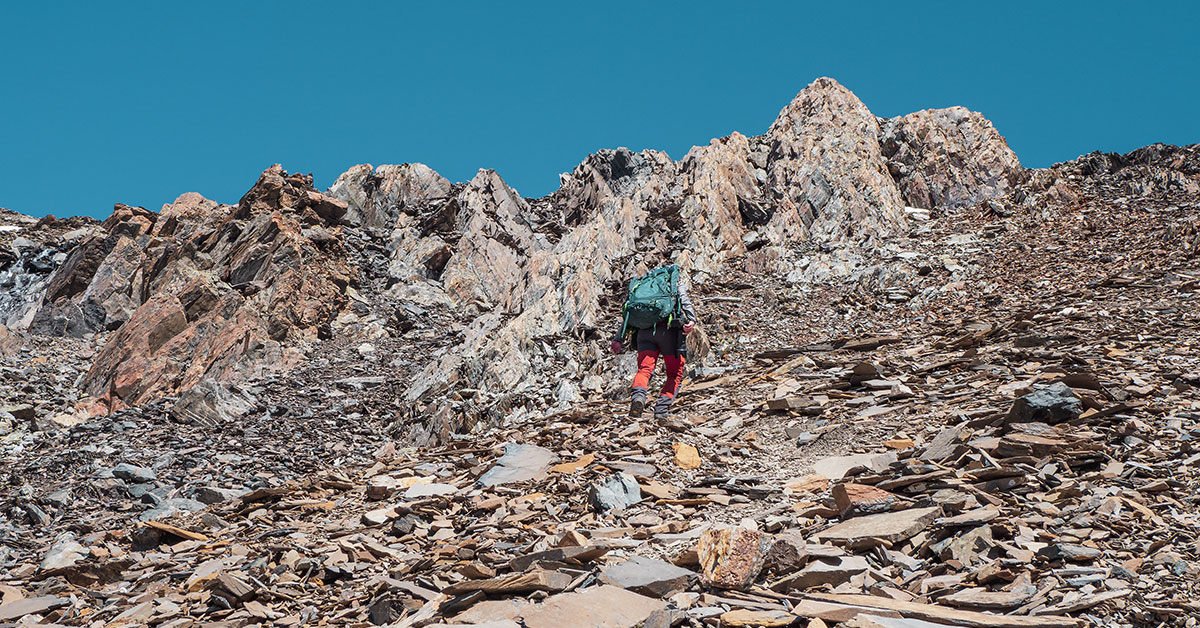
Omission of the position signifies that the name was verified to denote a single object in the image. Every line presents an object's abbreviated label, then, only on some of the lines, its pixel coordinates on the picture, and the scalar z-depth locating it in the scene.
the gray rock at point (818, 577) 5.72
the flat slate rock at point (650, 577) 5.84
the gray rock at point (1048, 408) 8.73
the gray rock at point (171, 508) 10.49
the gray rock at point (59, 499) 10.97
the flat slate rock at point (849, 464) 8.59
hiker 12.17
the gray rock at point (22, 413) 18.05
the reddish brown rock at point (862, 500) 6.99
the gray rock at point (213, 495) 10.95
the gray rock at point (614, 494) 8.17
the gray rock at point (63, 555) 8.41
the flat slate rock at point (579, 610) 5.38
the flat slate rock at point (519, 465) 9.79
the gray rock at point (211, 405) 15.11
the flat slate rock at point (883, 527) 6.32
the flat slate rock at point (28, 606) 7.05
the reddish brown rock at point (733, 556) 5.79
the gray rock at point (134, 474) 11.99
